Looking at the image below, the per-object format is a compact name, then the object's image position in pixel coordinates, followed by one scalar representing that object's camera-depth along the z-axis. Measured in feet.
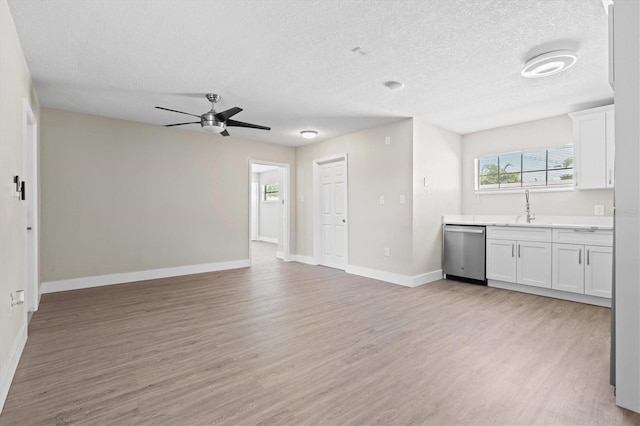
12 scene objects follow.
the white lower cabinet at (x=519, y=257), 13.41
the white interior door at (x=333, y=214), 19.74
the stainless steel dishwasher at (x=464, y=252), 15.34
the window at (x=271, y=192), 34.73
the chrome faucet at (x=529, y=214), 15.39
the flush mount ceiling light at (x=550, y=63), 8.80
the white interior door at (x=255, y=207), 37.35
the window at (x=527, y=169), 14.94
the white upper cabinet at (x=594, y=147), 12.82
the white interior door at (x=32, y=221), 10.93
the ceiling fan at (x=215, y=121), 12.37
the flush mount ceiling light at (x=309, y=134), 17.94
